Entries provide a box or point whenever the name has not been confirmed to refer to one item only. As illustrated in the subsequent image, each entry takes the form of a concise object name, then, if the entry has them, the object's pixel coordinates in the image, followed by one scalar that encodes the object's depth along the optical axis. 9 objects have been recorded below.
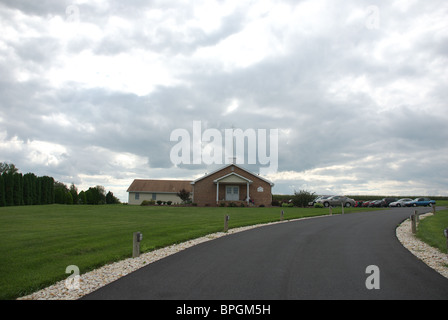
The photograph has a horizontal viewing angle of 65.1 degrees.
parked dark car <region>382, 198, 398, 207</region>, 50.50
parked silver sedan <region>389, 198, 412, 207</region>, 50.47
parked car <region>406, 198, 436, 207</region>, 50.62
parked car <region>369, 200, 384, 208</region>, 49.41
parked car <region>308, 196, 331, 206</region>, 43.35
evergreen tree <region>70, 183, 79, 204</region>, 50.64
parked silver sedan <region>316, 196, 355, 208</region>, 43.66
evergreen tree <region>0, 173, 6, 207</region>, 40.62
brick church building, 43.94
